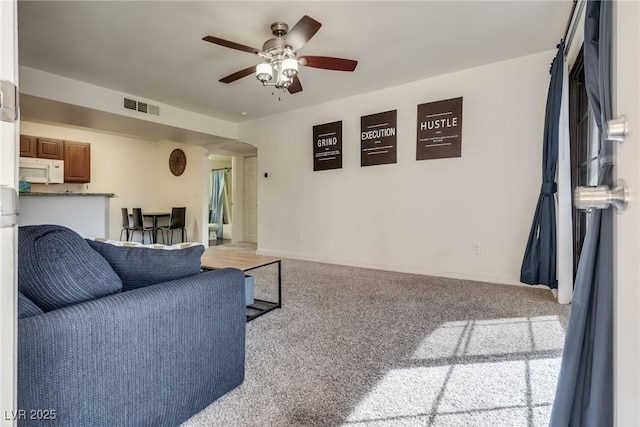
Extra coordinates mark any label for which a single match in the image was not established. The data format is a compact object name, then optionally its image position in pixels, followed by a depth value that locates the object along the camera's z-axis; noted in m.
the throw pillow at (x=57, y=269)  1.04
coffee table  2.39
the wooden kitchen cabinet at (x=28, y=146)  5.54
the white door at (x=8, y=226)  0.42
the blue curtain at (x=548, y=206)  2.90
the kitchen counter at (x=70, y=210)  3.57
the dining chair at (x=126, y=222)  6.55
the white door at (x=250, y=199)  7.41
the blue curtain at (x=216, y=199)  8.55
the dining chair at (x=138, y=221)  6.33
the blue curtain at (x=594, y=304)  0.69
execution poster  4.20
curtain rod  2.34
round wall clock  6.97
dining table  6.58
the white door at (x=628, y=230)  0.48
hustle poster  3.72
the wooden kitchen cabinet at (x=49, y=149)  5.73
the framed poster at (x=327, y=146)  4.71
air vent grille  4.27
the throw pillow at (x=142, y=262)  1.35
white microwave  5.10
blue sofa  0.91
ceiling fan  2.29
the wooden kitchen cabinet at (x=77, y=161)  6.07
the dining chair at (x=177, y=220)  6.56
